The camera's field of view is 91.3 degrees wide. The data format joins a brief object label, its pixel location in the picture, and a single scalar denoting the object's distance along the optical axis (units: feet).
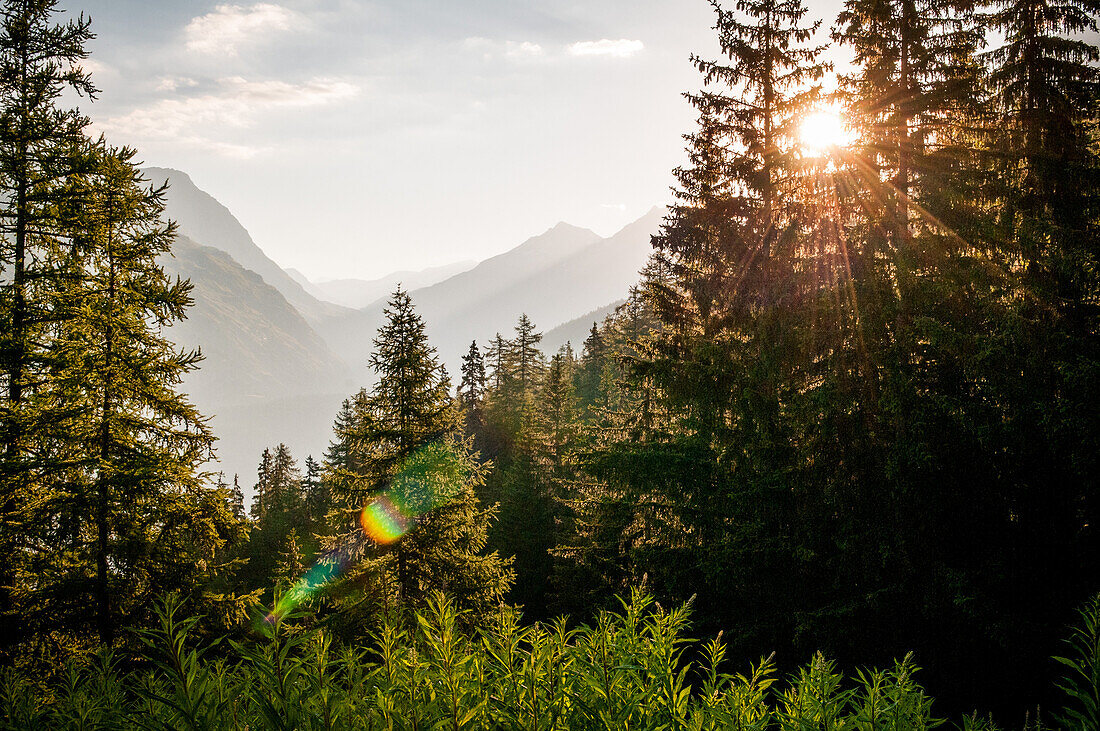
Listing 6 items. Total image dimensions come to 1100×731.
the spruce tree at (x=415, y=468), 44.80
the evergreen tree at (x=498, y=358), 171.73
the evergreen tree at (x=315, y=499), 118.32
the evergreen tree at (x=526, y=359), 161.79
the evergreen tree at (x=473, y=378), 174.29
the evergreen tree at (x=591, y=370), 162.30
